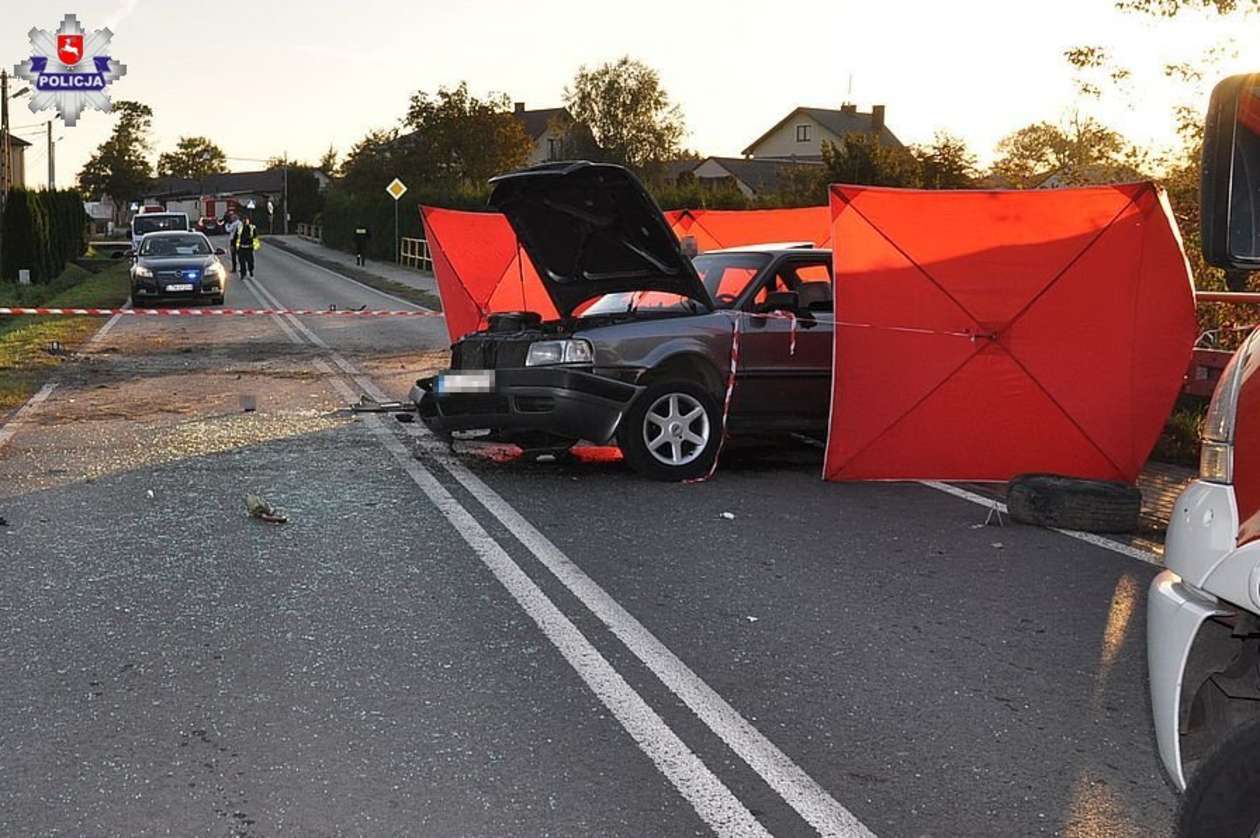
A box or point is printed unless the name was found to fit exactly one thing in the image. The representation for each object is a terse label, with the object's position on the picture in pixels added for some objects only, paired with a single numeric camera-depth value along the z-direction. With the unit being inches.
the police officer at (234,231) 1628.9
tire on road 316.8
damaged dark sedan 364.5
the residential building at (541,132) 4200.8
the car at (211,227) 3740.4
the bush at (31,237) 1546.5
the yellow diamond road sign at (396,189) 1936.5
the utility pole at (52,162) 2335.4
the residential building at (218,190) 6318.9
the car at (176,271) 1114.1
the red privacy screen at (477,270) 546.9
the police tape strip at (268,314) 913.3
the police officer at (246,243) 1587.1
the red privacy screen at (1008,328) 355.3
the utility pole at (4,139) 1556.3
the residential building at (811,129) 4141.2
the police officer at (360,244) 2029.4
